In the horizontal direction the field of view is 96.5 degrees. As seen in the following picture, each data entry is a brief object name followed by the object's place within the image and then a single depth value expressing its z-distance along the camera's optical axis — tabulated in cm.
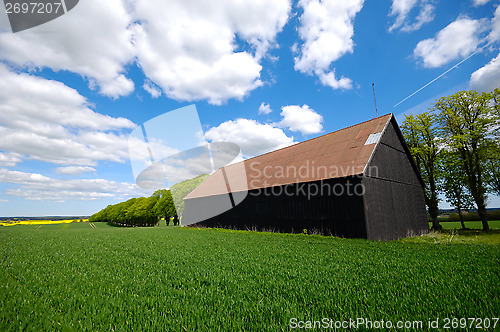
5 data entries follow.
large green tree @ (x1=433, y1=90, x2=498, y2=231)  2252
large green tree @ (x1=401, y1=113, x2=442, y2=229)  2542
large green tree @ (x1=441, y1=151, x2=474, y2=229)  2489
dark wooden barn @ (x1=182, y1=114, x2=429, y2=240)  1458
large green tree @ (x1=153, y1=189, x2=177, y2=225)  4853
